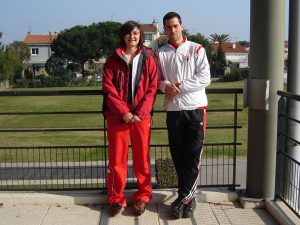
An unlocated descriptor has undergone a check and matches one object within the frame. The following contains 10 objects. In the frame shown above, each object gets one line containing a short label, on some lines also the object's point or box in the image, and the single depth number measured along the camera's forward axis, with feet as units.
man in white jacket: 14.08
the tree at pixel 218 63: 273.33
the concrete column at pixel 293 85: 14.71
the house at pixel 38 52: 321.50
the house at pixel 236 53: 341.82
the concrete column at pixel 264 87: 14.73
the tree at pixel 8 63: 212.84
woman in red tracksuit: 14.37
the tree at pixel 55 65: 284.82
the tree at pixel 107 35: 279.28
